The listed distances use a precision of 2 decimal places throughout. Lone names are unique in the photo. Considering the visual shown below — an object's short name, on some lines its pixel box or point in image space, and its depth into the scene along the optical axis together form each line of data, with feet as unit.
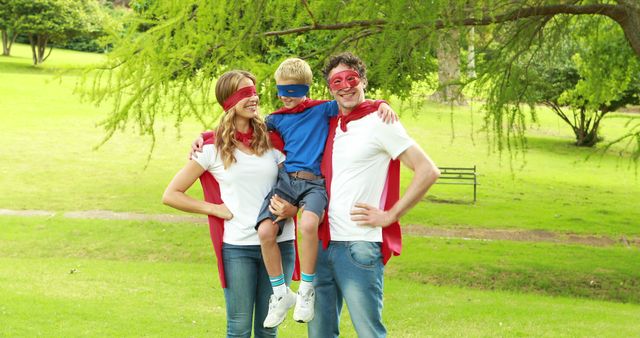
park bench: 71.97
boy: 14.73
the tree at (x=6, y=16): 155.12
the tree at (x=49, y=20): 153.07
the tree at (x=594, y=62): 36.32
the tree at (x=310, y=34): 30.09
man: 14.24
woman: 15.37
